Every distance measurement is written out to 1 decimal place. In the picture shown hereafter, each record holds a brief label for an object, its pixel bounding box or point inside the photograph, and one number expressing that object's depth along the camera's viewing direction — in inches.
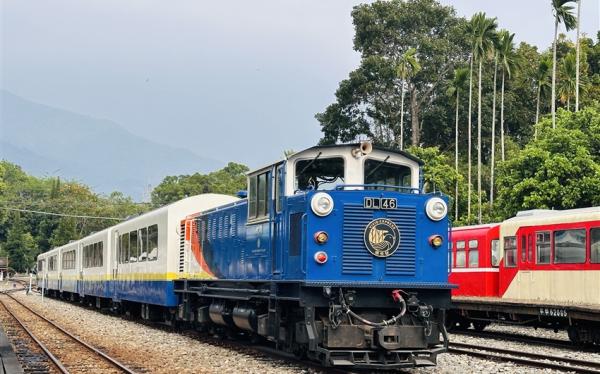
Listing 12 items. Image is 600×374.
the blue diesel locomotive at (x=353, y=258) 464.1
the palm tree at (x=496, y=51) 2042.3
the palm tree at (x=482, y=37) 2080.5
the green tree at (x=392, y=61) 2470.5
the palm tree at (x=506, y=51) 2101.0
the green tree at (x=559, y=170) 1237.1
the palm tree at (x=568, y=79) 2043.6
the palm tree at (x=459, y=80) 2224.4
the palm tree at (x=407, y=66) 2272.4
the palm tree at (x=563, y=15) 1771.7
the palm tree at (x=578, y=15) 1723.4
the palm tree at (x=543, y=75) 2123.5
